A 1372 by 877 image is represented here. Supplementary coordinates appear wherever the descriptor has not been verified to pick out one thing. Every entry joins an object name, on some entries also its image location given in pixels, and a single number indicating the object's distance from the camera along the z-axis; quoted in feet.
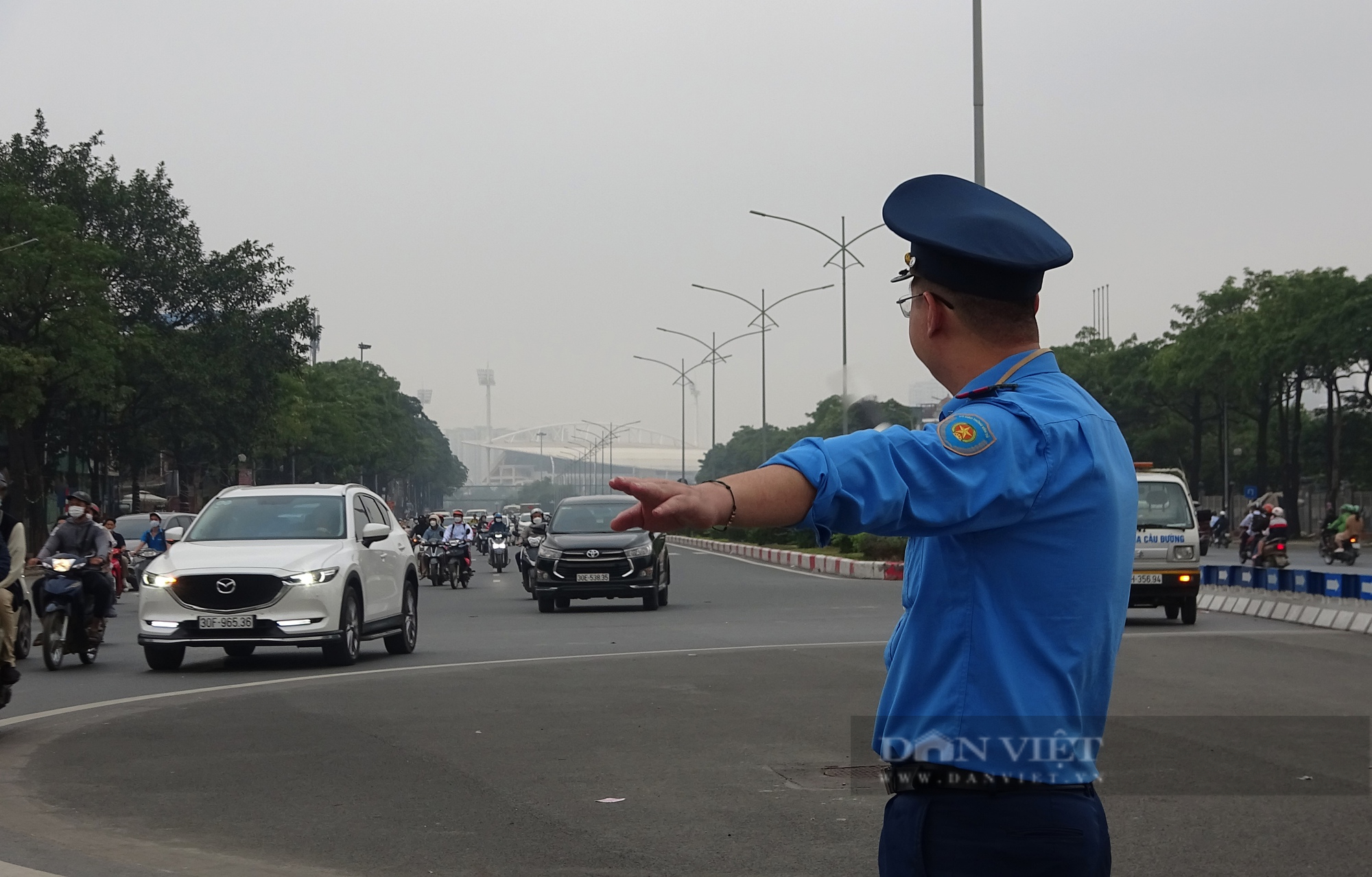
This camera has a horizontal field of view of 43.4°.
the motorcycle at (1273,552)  109.19
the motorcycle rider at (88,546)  51.98
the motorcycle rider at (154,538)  114.52
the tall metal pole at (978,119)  89.40
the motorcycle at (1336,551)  135.74
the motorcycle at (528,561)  100.17
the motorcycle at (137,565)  113.19
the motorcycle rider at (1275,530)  107.45
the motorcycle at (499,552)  147.54
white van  66.64
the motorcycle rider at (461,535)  117.50
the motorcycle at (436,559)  118.38
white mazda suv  50.19
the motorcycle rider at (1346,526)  135.44
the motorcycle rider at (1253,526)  126.62
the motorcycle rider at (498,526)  160.78
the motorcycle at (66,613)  51.37
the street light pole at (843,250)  163.63
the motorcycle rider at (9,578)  36.40
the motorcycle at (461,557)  117.39
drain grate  28.89
